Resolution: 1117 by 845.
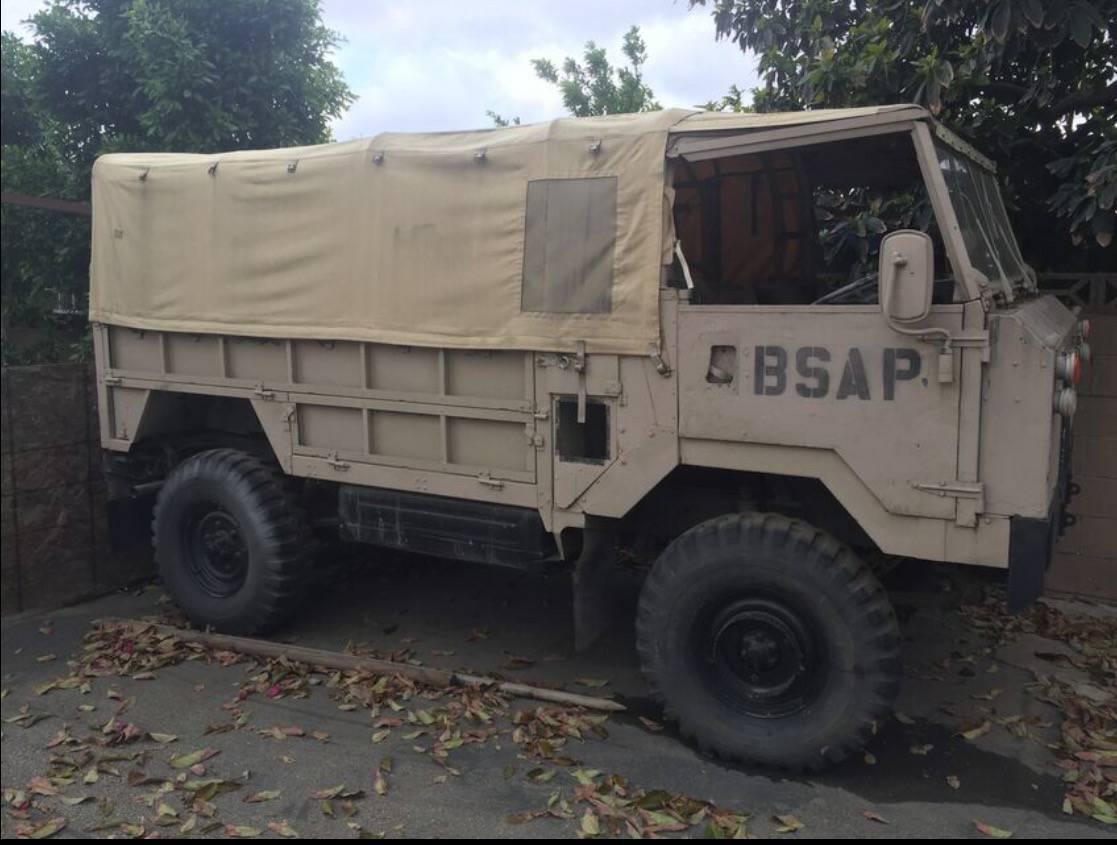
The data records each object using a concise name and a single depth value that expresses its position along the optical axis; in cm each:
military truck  367
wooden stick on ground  460
